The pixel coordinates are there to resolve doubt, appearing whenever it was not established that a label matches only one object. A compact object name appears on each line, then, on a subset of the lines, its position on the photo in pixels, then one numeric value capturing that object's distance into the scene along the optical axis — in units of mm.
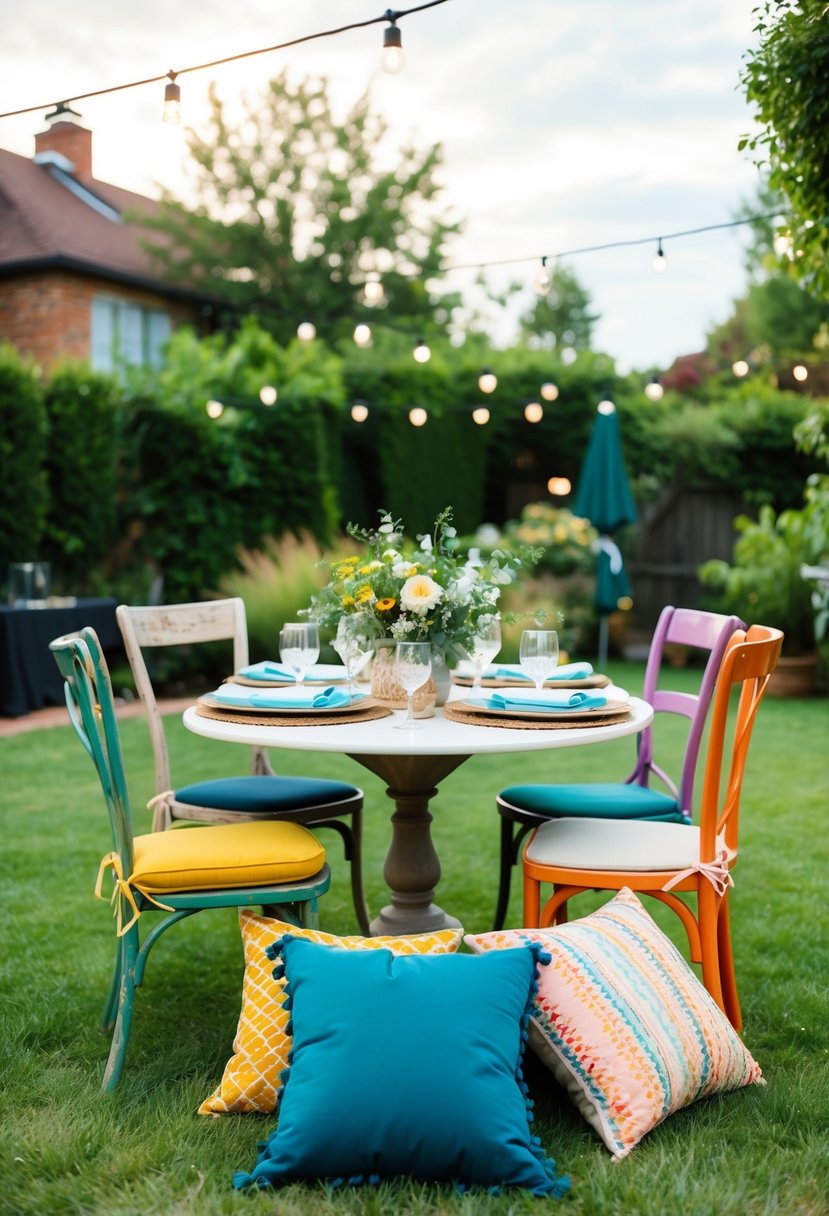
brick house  12641
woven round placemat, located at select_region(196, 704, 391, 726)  2727
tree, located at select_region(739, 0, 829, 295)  3717
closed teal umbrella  9688
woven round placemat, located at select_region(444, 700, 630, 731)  2695
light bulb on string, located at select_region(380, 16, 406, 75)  3895
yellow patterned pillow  2396
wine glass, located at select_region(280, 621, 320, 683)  3016
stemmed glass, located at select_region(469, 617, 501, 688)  3053
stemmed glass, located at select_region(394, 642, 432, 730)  2660
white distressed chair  3199
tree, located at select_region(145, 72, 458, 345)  17406
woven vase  3062
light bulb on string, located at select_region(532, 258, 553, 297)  6055
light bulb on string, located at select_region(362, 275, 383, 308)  7061
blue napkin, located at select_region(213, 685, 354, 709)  2816
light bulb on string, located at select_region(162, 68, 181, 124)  4375
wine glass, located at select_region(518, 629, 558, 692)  2984
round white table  2488
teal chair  2541
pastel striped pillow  2309
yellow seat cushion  2562
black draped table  7367
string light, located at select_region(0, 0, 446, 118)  3928
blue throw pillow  2082
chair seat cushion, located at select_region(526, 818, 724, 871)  2713
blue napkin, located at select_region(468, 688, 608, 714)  2791
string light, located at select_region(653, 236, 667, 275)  5812
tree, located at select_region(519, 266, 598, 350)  30875
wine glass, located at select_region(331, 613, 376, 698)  3002
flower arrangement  2971
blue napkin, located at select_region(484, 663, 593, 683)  3268
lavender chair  3162
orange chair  2635
